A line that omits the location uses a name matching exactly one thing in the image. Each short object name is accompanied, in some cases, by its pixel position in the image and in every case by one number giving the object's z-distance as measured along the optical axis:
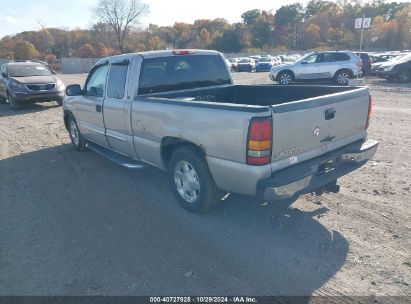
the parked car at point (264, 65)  34.03
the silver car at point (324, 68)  16.34
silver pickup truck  3.12
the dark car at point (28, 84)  12.45
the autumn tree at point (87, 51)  72.29
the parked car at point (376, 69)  18.50
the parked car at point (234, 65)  37.88
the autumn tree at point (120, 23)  73.81
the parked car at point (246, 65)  35.88
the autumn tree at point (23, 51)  64.88
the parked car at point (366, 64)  19.89
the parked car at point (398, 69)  17.50
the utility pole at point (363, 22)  19.12
